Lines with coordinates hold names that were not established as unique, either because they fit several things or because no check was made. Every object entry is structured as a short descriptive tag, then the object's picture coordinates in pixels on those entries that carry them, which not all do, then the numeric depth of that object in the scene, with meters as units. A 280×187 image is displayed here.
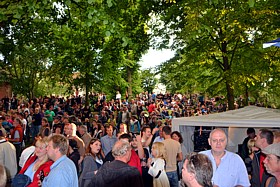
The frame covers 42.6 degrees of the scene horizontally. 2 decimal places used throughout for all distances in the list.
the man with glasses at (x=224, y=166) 4.26
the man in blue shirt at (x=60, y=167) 4.18
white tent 8.59
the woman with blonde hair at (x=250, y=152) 6.35
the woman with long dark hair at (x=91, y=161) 5.73
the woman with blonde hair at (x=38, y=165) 4.65
